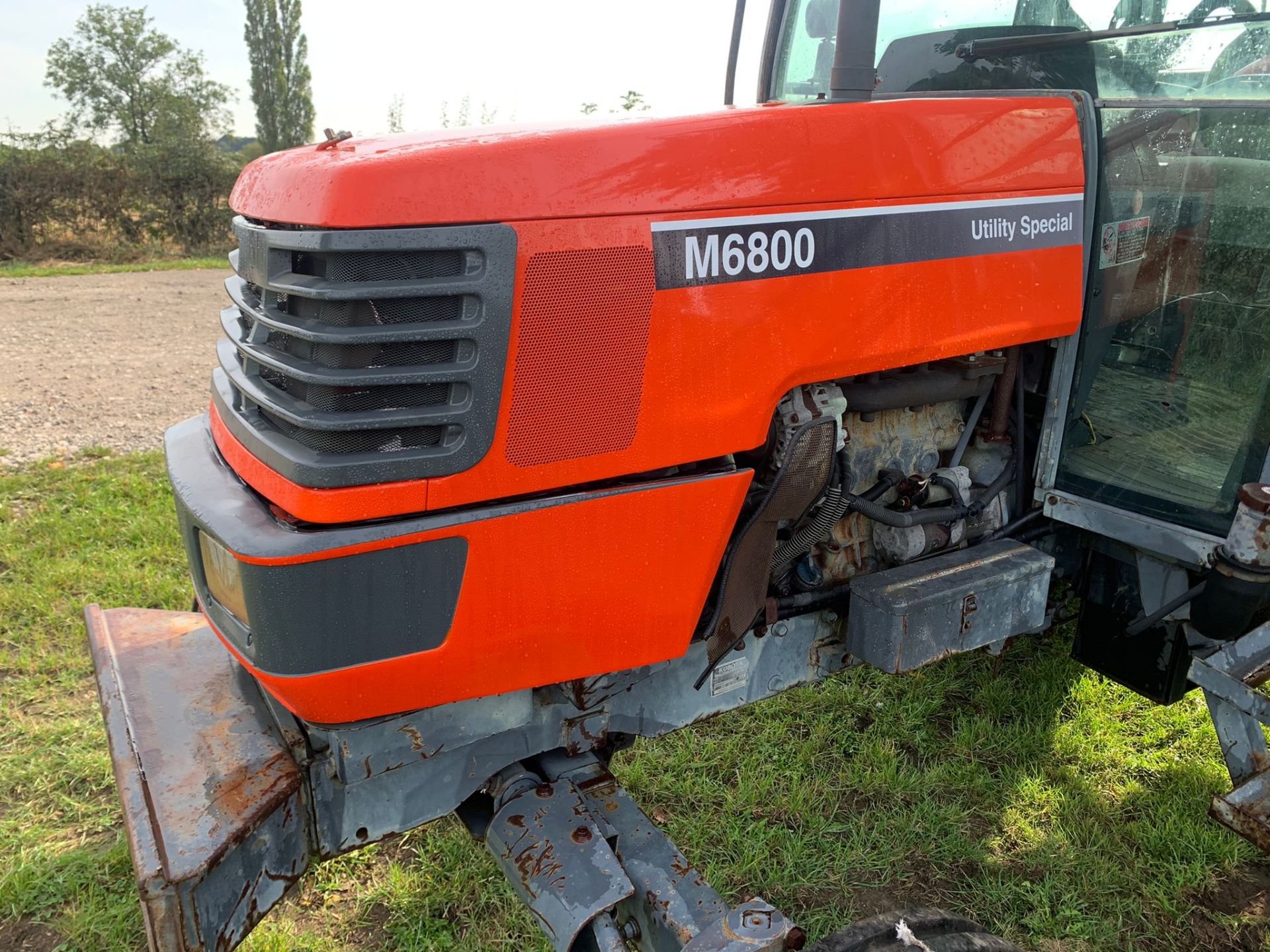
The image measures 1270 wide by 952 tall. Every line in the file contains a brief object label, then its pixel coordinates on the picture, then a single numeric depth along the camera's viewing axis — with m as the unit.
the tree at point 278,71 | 27.66
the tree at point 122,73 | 27.02
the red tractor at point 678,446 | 1.56
